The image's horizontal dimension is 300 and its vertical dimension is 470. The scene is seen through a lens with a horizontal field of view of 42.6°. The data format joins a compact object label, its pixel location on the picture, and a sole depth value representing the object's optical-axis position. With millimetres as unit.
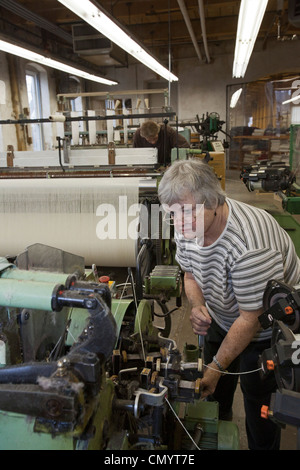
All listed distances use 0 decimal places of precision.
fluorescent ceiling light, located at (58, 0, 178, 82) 3102
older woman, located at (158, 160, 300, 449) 1327
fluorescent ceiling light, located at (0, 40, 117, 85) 4535
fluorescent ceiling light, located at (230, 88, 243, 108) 10505
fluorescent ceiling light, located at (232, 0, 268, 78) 3367
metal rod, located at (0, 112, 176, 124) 3100
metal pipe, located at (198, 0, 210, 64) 5727
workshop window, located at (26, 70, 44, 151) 9516
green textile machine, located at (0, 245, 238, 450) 847
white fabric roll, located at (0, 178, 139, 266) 3004
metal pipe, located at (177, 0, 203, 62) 5418
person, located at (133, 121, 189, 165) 4699
